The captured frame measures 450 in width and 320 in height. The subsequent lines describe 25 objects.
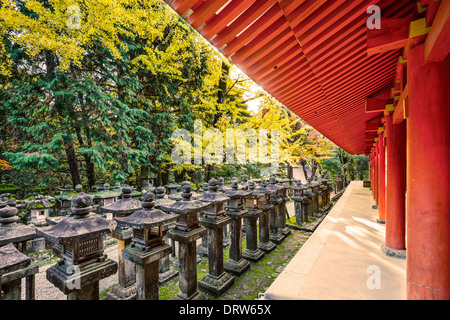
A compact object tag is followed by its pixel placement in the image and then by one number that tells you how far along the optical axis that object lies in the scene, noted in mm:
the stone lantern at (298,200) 6824
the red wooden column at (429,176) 1718
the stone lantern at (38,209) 5719
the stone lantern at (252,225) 4168
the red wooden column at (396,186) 3533
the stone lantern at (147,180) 9401
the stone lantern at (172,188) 8461
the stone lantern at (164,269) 3664
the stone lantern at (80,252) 1618
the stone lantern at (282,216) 5906
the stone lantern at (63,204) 6589
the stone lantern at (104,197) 6392
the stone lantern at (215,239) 3236
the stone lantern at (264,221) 4632
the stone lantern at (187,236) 2699
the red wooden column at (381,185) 5707
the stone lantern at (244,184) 5104
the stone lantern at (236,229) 3729
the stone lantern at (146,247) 2131
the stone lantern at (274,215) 5262
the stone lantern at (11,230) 1806
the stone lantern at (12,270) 1559
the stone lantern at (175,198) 4047
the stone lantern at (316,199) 8098
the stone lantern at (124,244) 2734
